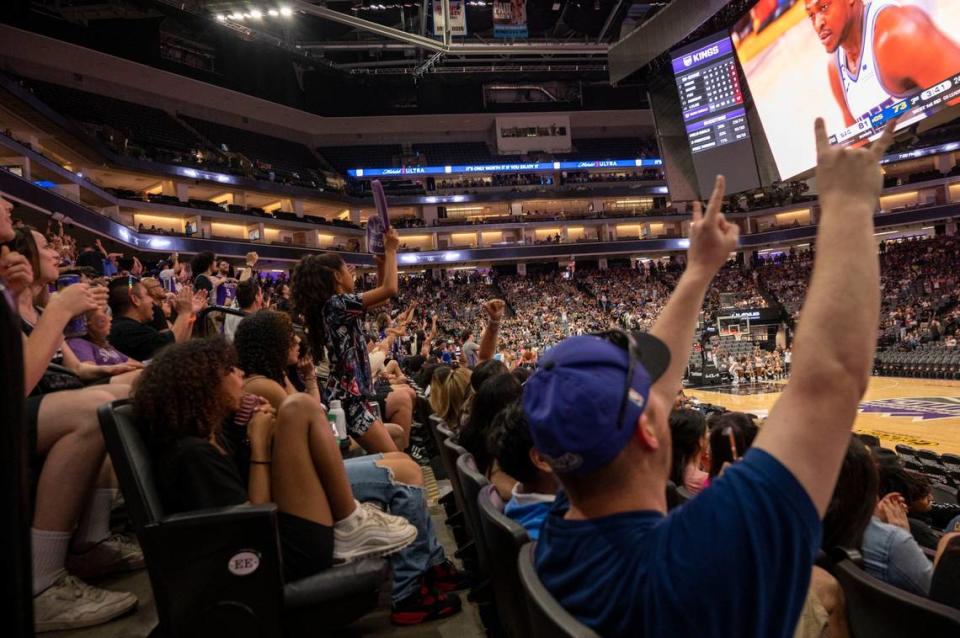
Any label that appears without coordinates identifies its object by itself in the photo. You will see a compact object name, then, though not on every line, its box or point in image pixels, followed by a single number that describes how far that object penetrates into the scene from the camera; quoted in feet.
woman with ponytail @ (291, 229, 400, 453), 10.95
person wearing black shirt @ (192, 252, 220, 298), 16.69
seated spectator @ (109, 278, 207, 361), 12.73
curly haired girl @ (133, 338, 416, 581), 6.60
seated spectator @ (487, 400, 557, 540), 5.96
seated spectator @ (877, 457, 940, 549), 8.23
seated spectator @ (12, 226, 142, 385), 8.81
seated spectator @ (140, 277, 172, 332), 14.57
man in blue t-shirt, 2.65
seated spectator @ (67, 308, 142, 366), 10.94
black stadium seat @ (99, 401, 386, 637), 5.99
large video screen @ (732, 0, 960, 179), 17.22
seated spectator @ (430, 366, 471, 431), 15.16
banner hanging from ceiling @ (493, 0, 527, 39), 82.17
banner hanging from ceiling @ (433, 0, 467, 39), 69.99
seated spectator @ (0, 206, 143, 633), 7.12
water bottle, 10.82
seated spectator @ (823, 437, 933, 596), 5.77
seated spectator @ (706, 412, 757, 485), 7.98
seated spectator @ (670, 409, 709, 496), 8.82
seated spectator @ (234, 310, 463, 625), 8.65
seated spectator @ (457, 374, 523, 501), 9.09
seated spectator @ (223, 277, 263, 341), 15.06
